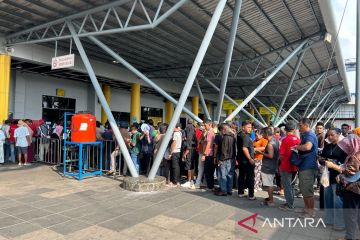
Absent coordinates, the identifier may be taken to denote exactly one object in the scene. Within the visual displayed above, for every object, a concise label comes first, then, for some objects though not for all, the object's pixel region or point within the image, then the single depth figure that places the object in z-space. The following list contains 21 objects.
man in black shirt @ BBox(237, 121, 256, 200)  7.05
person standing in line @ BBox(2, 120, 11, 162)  11.62
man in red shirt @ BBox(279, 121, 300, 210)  6.03
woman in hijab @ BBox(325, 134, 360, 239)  4.19
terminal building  10.45
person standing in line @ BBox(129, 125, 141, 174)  9.21
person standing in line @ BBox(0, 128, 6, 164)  11.16
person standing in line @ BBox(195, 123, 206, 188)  8.05
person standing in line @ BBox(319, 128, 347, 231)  4.84
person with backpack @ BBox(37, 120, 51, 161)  11.83
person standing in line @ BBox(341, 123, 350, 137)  8.53
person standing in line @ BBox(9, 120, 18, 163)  11.54
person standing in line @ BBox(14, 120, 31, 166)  10.73
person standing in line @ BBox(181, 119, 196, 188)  8.51
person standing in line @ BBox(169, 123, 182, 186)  8.35
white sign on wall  10.01
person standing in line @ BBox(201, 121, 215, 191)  7.85
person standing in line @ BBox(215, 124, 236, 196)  7.27
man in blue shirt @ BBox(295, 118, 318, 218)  5.54
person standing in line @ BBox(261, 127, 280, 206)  6.53
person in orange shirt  7.69
